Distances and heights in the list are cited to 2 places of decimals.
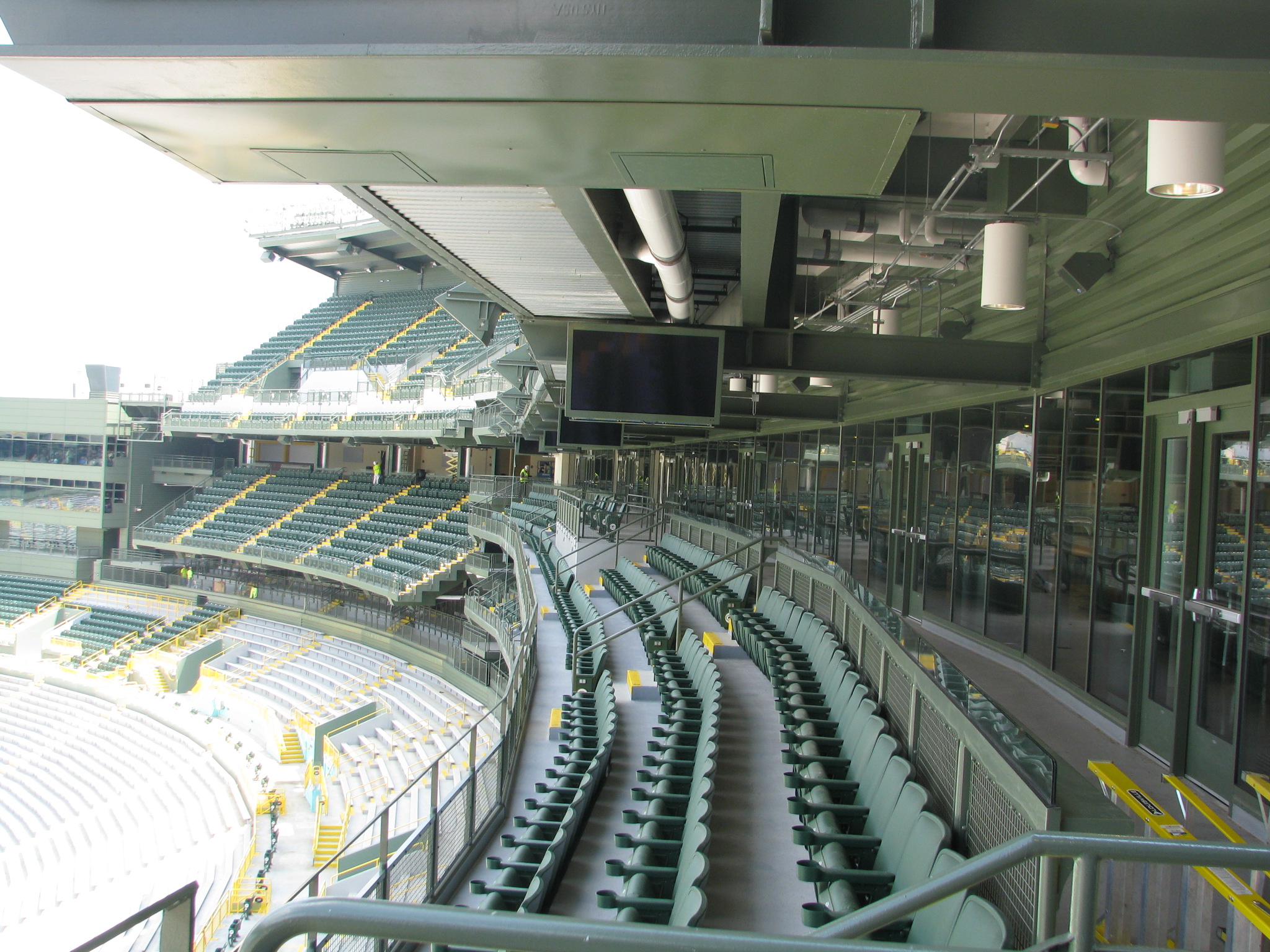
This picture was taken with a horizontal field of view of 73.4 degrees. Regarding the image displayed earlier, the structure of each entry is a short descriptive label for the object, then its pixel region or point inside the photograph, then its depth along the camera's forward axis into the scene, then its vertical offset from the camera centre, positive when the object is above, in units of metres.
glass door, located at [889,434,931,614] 10.12 -0.40
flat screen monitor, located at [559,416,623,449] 14.01 +0.68
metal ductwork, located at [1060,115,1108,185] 4.36 +1.71
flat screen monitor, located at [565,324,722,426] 6.61 +0.80
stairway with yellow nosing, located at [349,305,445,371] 40.94 +6.21
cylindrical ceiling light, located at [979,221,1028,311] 4.38 +1.20
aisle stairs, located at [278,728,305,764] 18.39 -6.37
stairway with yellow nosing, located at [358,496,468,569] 28.31 -2.11
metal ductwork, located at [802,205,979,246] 6.07 +1.97
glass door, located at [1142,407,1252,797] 4.67 -0.50
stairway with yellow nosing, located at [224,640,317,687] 23.97 -6.01
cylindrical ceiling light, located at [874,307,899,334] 8.45 +1.71
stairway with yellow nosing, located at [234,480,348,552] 33.06 -2.27
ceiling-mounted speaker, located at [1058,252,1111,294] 5.50 +1.50
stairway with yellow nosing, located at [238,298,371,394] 43.59 +6.18
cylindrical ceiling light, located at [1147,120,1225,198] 2.53 +1.05
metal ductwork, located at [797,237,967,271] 6.98 +1.96
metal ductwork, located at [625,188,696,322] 3.94 +1.27
